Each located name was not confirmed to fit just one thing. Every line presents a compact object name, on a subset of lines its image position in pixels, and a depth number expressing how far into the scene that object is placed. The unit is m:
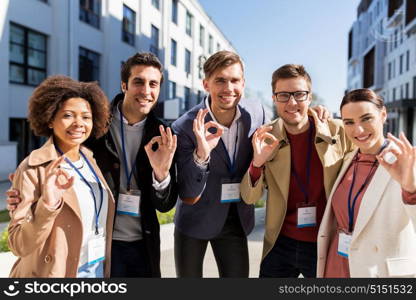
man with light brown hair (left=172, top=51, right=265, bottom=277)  2.47
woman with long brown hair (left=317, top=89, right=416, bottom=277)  1.79
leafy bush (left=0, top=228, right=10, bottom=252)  3.97
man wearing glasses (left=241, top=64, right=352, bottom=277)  2.35
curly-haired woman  1.72
